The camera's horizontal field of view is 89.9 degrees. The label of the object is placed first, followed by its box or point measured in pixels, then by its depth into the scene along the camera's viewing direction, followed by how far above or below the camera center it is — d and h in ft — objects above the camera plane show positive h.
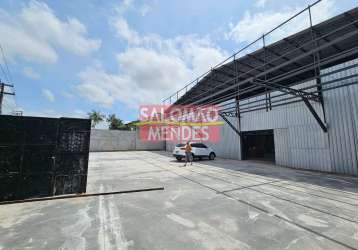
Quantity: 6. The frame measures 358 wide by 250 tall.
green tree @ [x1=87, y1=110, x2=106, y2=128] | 137.70 +20.67
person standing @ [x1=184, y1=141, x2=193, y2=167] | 40.91 -1.35
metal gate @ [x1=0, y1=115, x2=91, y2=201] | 16.28 -1.23
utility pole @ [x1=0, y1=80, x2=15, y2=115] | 51.95 +15.13
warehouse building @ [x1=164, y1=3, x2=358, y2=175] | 28.58 +7.44
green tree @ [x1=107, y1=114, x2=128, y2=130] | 139.01 +16.05
